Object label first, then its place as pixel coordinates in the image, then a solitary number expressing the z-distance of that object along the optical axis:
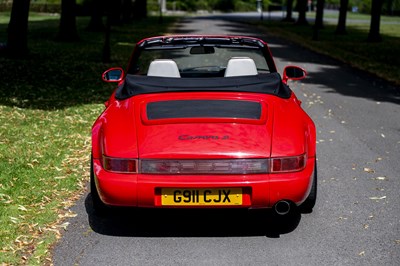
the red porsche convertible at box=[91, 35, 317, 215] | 4.41
